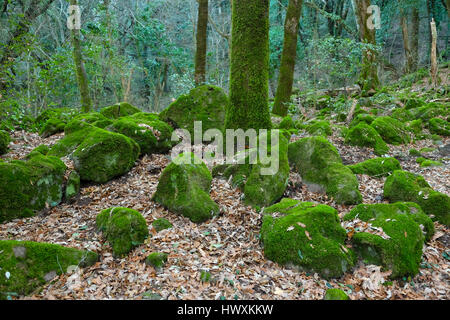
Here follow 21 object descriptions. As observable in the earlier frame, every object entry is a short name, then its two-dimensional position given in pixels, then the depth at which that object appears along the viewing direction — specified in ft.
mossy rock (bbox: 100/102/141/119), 32.96
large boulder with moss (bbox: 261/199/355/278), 12.80
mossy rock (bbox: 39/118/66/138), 29.99
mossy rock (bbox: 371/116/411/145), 29.86
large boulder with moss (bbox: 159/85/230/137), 28.71
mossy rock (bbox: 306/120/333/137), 28.74
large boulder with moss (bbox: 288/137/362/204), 18.17
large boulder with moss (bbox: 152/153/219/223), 16.08
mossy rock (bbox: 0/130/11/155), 22.93
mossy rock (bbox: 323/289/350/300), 11.25
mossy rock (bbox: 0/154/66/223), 15.35
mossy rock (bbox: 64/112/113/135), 24.17
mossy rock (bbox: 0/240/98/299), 10.59
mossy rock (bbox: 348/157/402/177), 21.91
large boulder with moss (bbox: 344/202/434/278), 13.12
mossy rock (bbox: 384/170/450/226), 16.70
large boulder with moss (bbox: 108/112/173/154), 23.18
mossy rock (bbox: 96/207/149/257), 13.47
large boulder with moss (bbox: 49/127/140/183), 18.94
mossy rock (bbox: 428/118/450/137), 32.37
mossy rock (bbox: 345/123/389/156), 26.86
